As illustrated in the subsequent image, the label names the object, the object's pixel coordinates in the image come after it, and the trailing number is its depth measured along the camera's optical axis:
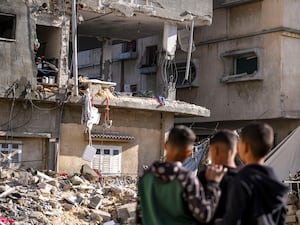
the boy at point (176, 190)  4.53
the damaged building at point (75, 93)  17.14
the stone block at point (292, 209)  13.74
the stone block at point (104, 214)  13.95
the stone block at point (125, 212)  13.73
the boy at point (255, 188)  4.41
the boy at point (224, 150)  4.93
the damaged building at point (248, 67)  21.08
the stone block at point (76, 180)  16.06
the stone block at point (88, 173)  17.36
